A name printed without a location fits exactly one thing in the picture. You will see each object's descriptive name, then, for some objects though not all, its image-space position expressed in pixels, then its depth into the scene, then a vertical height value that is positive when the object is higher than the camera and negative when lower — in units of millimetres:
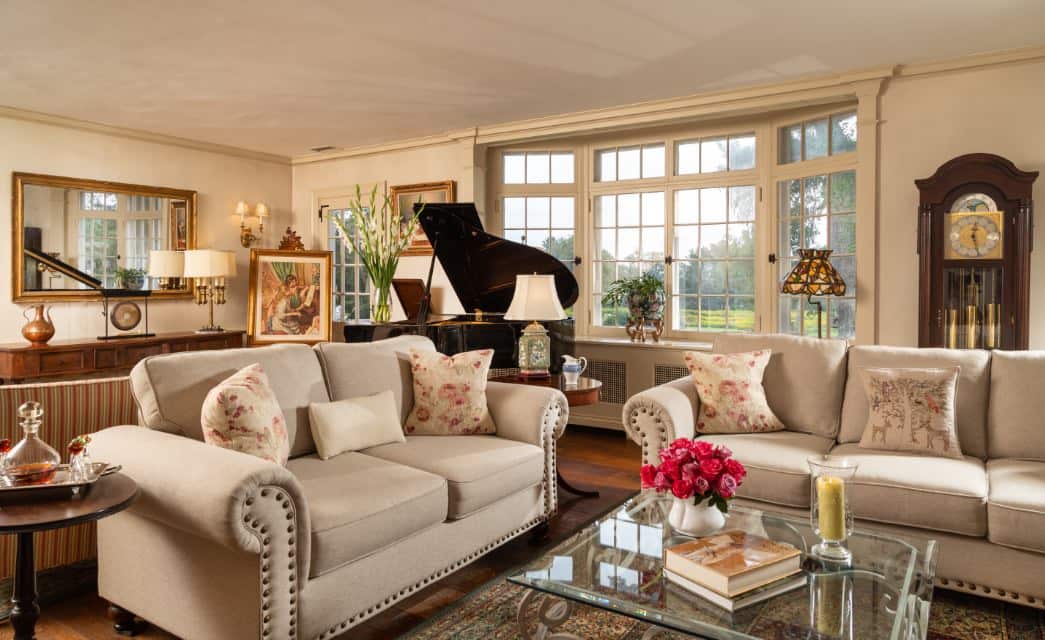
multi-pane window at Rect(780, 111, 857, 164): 4746 +1251
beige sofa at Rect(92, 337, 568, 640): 2010 -668
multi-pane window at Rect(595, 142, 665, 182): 5762 +1267
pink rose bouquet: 2055 -476
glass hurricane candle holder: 1957 -549
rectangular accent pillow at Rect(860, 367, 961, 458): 2953 -424
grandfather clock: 3777 +340
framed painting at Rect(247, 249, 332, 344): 6219 +127
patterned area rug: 2381 -1098
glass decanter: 1938 -426
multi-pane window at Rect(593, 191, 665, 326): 5758 +604
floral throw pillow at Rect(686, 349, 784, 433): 3389 -394
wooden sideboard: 4758 -329
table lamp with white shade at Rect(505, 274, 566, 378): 3738 +62
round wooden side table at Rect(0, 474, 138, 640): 1725 -522
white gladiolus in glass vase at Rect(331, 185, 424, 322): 5223 +440
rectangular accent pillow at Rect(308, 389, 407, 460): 2889 -483
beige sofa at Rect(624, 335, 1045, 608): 2461 -596
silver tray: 1860 -488
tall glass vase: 5270 +51
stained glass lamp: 4172 +222
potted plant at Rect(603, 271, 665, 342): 5516 +73
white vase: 2121 -631
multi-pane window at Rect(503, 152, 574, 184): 6129 +1283
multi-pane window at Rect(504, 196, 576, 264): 6125 +793
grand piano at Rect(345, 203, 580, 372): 4691 +191
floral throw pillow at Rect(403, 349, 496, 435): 3318 -420
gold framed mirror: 5211 +607
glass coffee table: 1646 -718
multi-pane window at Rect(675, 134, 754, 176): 5371 +1251
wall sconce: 6547 +900
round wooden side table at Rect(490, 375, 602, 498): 3613 -405
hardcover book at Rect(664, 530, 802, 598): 1752 -649
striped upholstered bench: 2488 -405
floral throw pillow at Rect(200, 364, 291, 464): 2402 -383
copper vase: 4895 -144
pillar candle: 1956 -545
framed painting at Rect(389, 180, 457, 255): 6172 +1034
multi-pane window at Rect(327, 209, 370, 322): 6867 +314
